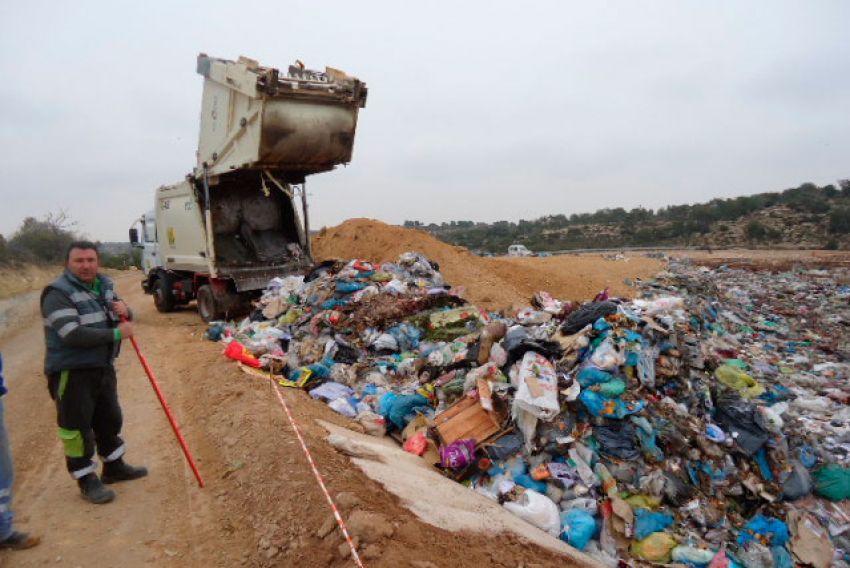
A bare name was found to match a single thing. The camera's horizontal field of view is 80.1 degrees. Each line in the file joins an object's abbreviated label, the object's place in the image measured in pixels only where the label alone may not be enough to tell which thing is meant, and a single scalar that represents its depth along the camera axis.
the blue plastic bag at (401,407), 5.00
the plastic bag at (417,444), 4.48
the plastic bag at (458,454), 4.20
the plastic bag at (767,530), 3.77
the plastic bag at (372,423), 4.89
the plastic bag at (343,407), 5.23
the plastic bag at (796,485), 4.12
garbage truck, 7.71
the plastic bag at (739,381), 5.49
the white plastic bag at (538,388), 4.25
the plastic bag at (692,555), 3.49
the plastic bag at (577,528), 3.63
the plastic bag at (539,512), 3.67
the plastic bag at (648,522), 3.72
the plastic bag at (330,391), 5.53
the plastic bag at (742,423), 4.41
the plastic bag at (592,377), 4.56
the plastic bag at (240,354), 6.27
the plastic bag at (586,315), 5.53
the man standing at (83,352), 2.97
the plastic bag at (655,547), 3.58
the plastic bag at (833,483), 4.15
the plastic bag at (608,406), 4.33
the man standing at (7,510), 2.75
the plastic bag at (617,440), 4.18
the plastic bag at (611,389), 4.43
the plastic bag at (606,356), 4.64
